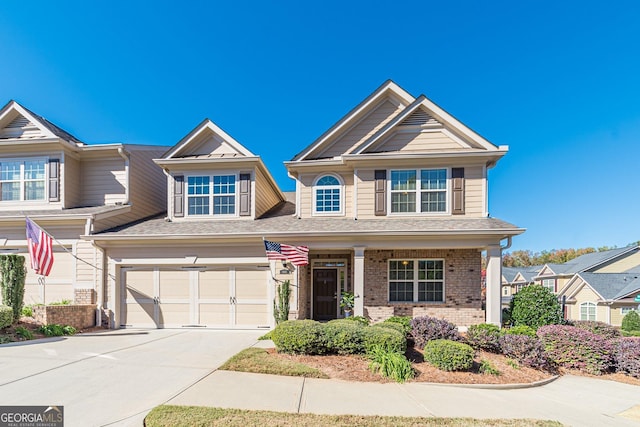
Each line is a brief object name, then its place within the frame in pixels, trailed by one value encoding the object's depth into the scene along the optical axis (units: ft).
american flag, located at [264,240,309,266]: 32.71
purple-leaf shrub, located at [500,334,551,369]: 26.35
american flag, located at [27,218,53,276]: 33.55
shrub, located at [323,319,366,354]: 25.05
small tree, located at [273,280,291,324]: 36.27
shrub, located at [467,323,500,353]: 28.12
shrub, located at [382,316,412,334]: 28.78
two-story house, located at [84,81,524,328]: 38.09
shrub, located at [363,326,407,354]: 24.18
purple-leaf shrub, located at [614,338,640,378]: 27.12
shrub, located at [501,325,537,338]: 29.89
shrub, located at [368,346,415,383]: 21.75
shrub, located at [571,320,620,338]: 34.19
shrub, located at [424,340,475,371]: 23.34
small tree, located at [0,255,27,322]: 33.04
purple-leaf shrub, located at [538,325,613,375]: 27.55
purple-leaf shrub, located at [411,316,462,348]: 27.38
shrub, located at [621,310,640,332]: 64.54
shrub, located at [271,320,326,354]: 25.22
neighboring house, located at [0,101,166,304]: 40.34
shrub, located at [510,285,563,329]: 34.94
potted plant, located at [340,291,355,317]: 37.47
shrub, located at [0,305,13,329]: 30.55
